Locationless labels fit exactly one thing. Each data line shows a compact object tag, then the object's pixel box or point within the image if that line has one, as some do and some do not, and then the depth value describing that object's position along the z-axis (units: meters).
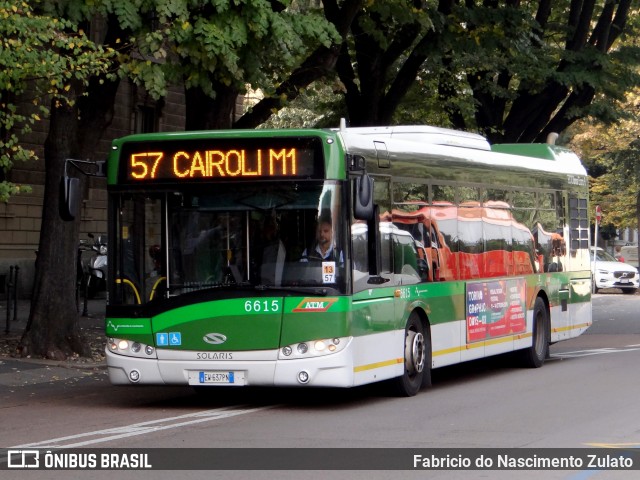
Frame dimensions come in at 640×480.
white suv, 45.41
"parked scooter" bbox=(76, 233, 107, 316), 30.23
